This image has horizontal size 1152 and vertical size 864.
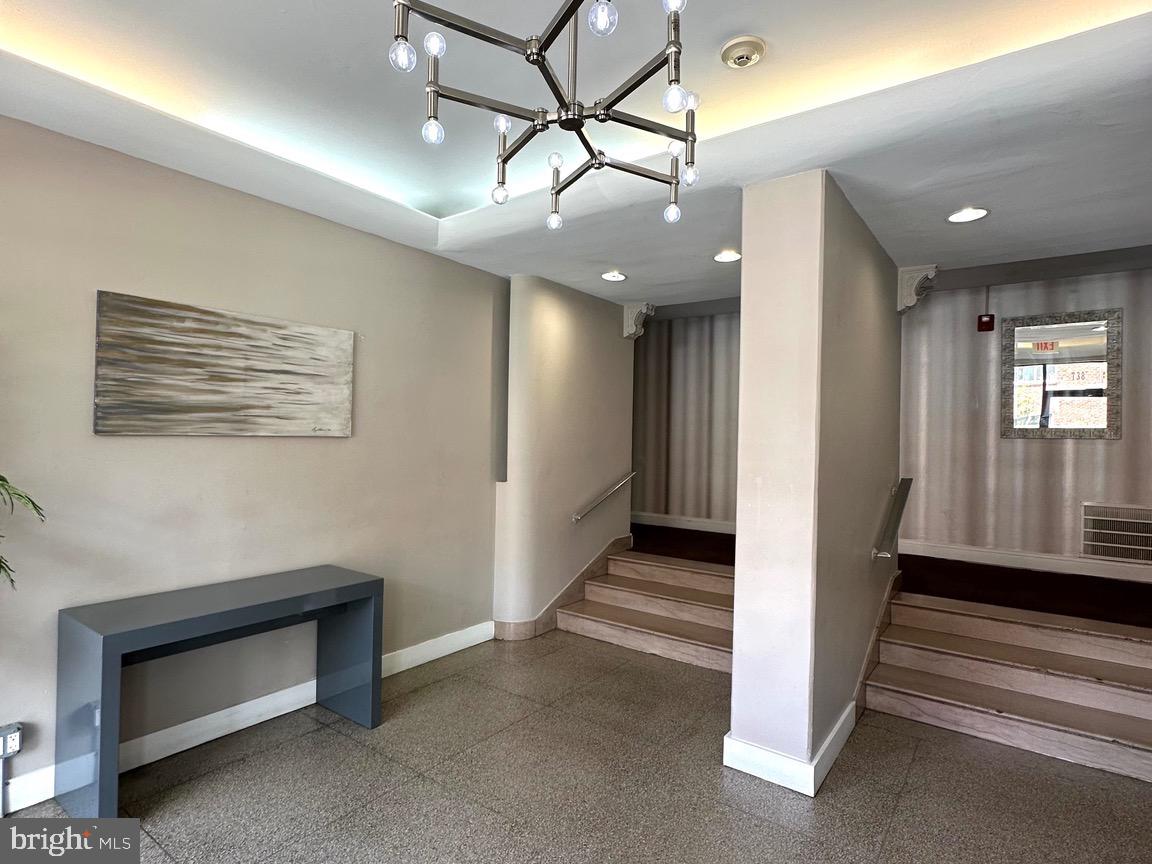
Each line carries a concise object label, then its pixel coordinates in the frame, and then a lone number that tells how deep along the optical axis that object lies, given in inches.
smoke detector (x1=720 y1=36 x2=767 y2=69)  87.7
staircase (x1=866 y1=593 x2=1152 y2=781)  115.1
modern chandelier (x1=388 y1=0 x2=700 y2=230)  48.3
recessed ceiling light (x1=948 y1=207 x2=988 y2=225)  116.8
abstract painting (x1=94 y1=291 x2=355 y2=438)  103.7
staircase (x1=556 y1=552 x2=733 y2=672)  162.2
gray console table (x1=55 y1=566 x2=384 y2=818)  87.5
